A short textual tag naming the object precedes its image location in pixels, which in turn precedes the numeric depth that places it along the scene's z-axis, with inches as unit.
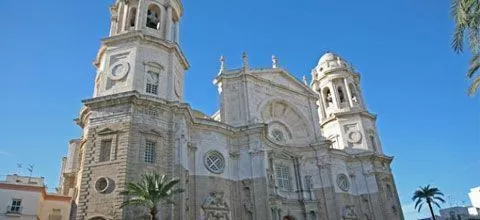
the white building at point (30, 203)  1017.5
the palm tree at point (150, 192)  757.9
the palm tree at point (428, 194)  1617.9
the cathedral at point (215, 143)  899.4
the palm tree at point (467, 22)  479.2
